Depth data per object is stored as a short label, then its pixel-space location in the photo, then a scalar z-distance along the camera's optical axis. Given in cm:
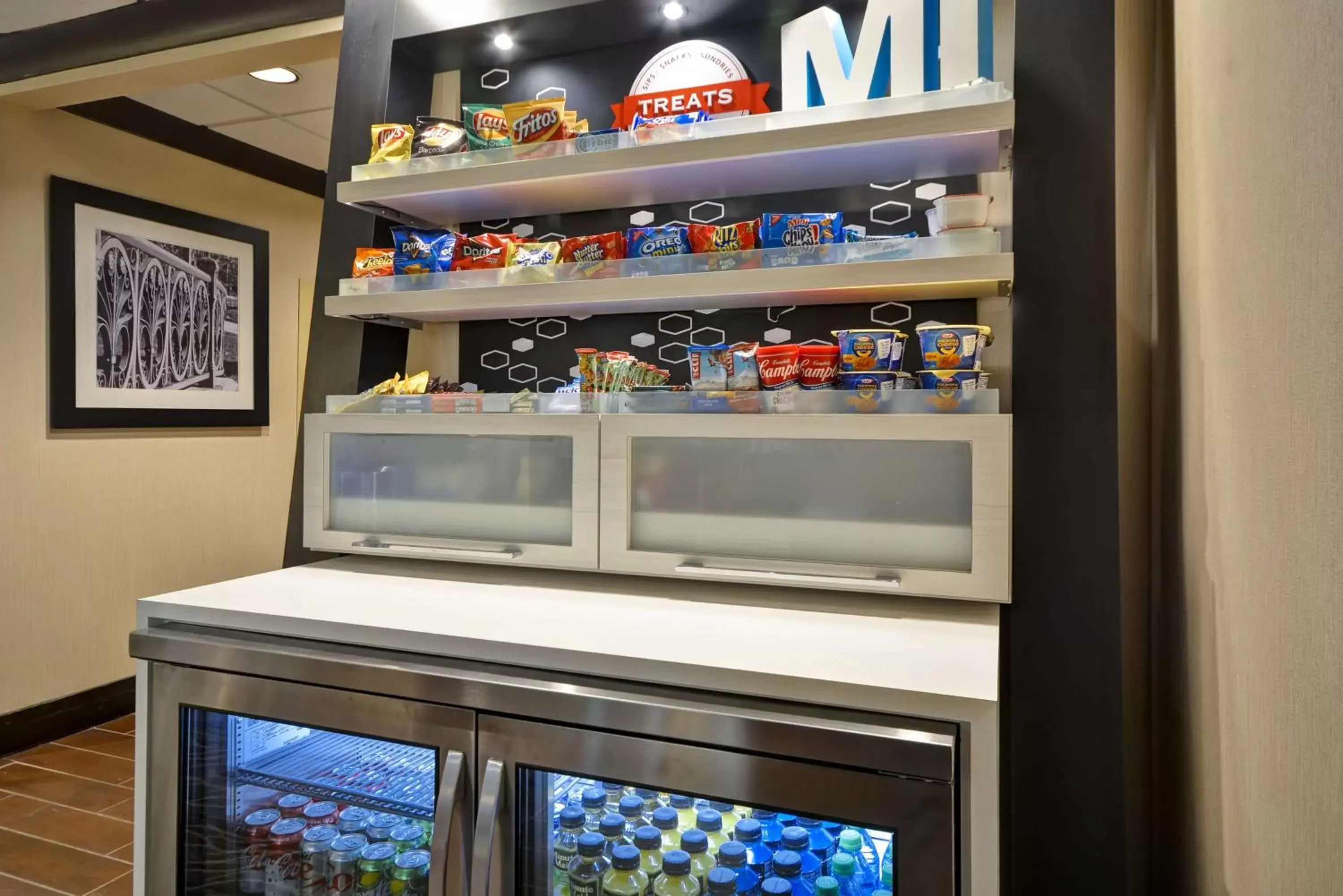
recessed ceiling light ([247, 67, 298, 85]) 308
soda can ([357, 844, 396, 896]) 141
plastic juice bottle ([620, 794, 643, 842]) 130
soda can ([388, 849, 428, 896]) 141
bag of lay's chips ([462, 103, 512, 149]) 179
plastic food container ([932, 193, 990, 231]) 141
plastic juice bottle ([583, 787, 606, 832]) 130
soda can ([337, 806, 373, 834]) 147
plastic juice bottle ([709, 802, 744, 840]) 127
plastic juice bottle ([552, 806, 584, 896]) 128
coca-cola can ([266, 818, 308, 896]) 146
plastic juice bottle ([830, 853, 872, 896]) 115
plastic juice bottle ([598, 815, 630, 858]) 127
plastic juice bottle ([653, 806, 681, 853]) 127
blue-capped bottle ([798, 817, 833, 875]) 123
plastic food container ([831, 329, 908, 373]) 146
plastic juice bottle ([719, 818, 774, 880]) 123
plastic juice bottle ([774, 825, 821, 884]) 121
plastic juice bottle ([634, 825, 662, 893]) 124
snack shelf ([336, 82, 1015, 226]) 144
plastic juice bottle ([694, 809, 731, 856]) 125
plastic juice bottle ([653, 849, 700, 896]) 119
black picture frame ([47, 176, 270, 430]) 320
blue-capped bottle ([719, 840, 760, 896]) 119
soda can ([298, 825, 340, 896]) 144
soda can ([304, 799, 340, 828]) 148
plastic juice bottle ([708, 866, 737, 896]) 116
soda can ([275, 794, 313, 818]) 150
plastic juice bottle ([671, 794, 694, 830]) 129
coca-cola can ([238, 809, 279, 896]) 147
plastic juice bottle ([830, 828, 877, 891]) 117
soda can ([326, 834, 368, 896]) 143
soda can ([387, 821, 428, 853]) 142
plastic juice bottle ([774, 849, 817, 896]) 117
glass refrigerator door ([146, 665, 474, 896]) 141
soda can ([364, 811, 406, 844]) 146
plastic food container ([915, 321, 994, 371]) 141
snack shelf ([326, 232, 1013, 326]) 141
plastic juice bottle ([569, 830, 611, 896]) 127
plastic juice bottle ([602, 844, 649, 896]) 125
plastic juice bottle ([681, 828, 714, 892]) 121
